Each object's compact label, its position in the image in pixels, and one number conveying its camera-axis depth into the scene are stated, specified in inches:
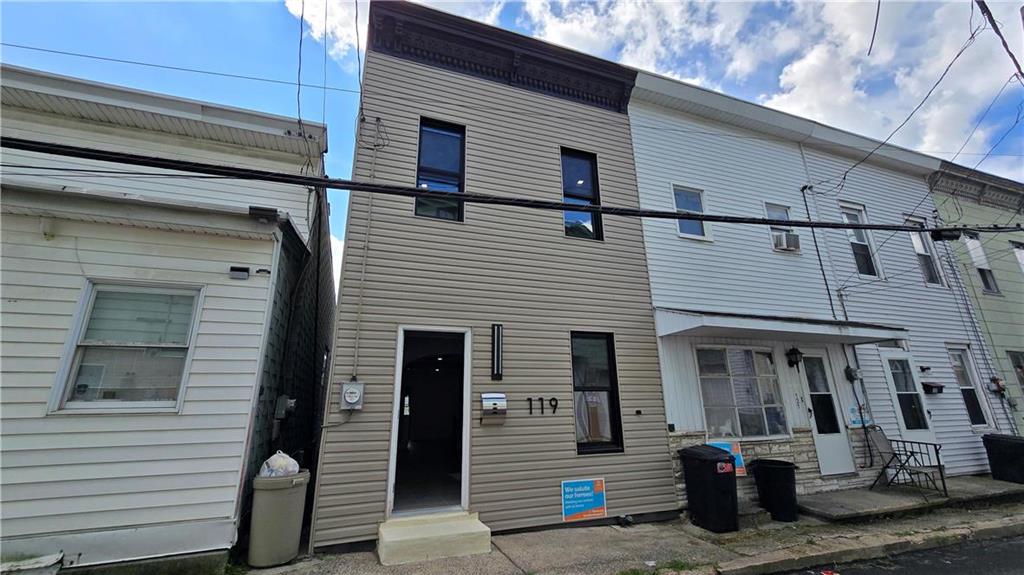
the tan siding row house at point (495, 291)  187.9
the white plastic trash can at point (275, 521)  149.2
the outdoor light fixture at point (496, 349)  205.5
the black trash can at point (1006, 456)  290.5
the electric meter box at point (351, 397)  177.2
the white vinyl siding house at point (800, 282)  259.0
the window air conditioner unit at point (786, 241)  312.8
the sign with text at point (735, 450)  241.3
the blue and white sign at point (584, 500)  201.0
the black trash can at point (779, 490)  220.4
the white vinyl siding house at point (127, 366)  138.1
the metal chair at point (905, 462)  271.3
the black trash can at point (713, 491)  202.7
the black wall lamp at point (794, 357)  278.5
